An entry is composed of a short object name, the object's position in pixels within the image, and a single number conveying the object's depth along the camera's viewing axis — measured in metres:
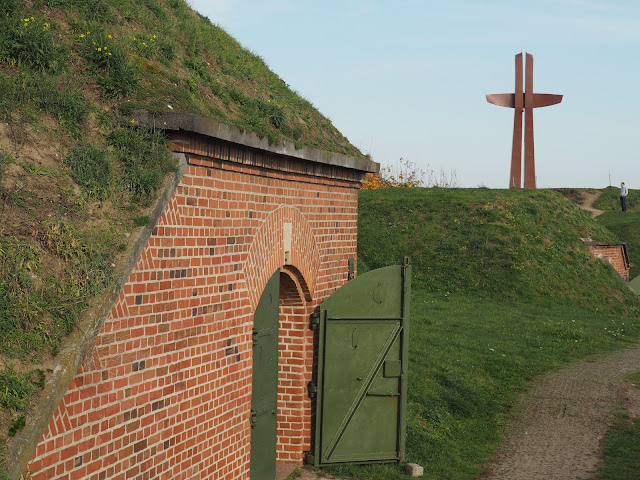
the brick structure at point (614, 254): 25.36
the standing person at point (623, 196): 39.00
